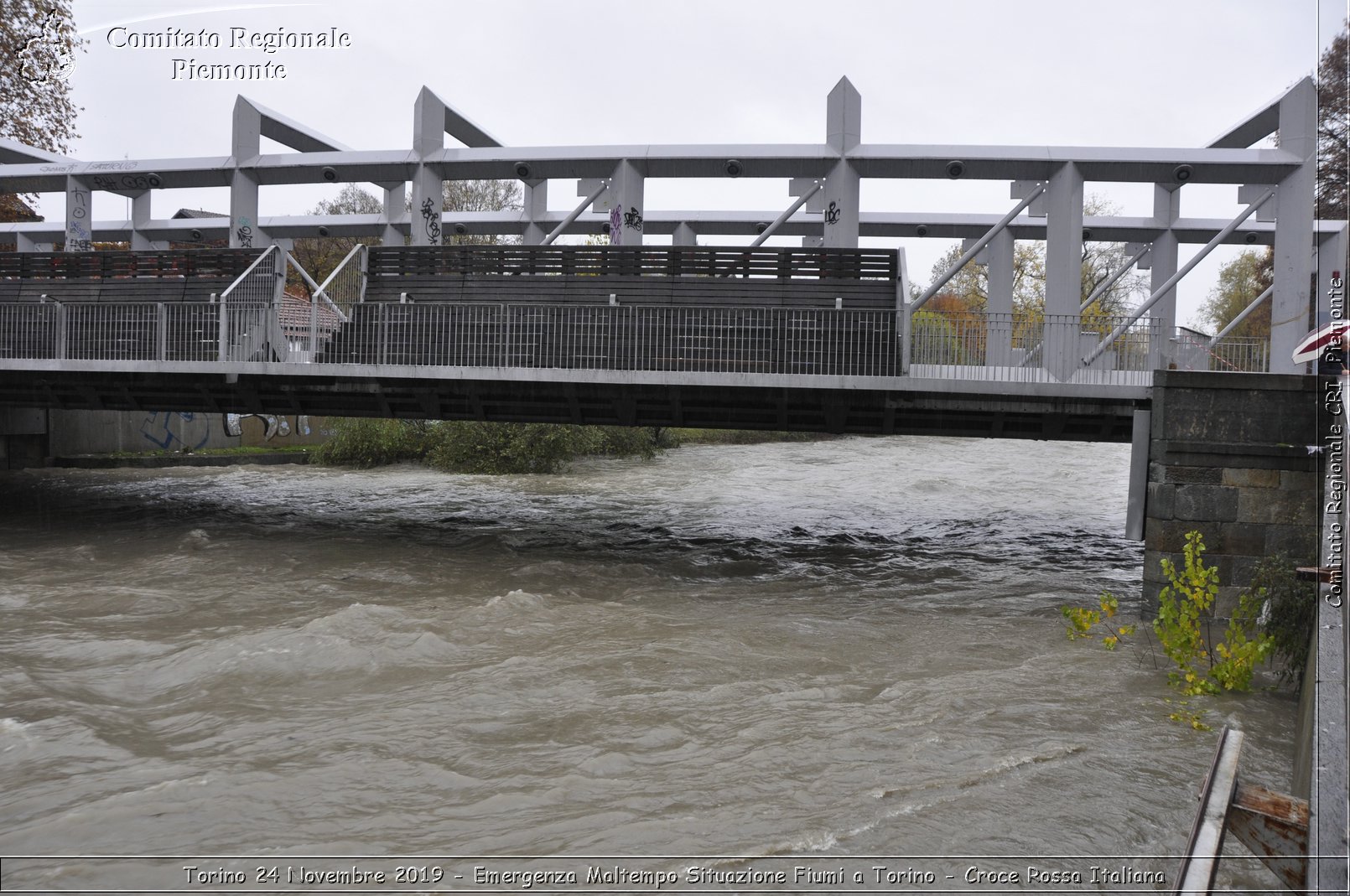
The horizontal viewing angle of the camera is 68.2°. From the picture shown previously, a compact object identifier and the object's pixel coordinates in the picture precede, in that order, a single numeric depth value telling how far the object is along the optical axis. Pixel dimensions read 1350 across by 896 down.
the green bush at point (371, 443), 27.69
